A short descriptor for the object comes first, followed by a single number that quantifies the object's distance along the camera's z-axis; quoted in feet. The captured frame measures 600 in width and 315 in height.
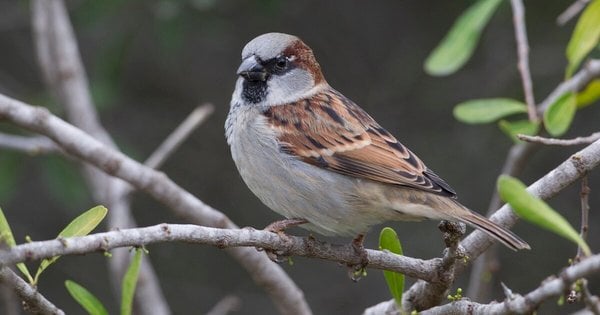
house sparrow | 20.39
